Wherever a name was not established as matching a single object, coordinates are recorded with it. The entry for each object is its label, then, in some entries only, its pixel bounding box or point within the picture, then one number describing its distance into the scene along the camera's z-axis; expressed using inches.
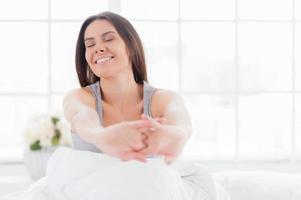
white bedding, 65.7
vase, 117.6
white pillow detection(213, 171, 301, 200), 86.7
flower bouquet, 117.9
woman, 75.5
